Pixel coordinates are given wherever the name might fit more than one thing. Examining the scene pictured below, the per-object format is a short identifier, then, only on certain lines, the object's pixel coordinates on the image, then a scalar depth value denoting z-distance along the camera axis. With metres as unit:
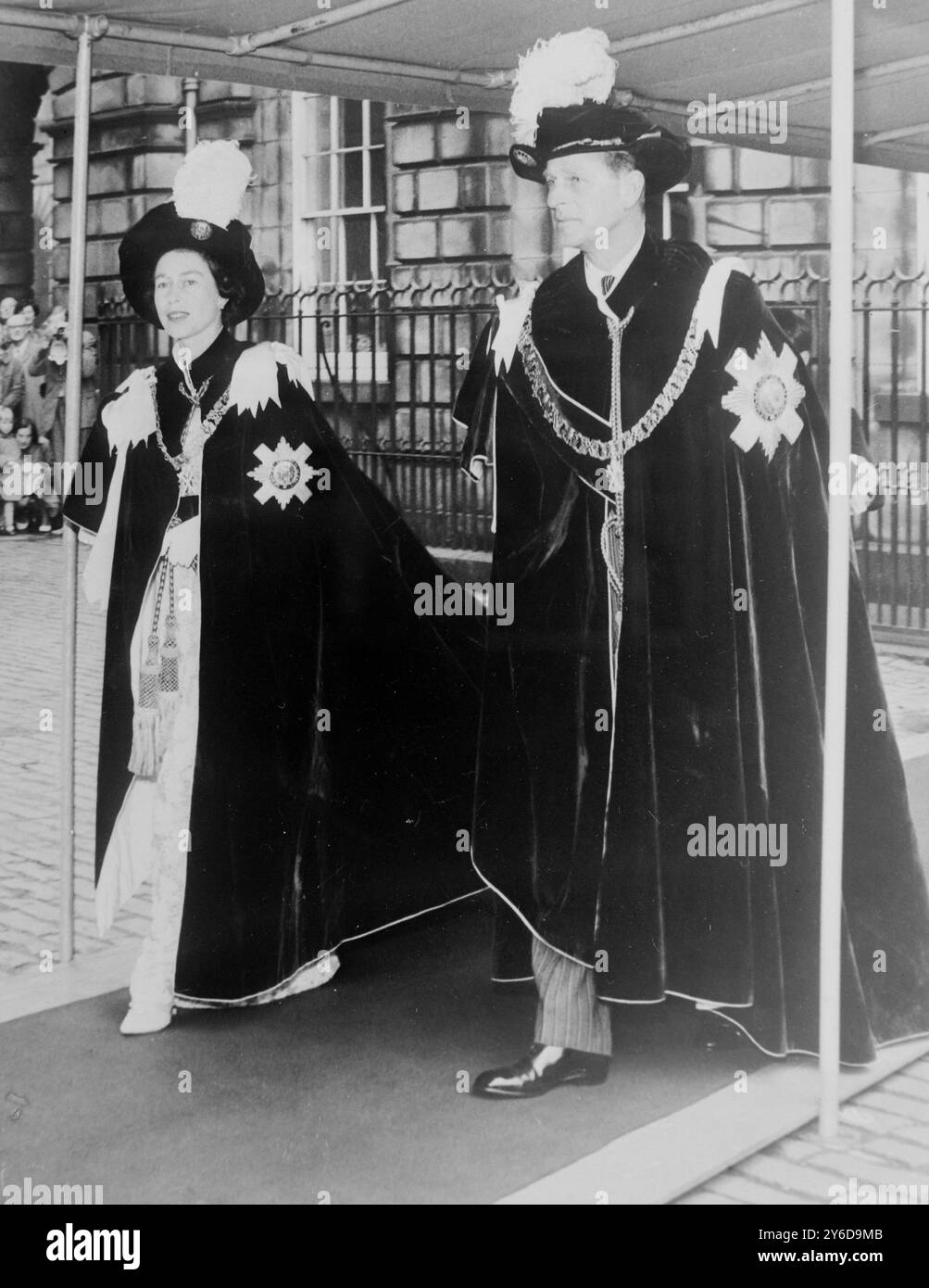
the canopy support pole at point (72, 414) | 4.48
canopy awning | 4.54
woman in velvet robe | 4.31
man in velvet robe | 3.84
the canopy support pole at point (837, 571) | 3.53
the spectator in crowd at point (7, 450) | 15.09
